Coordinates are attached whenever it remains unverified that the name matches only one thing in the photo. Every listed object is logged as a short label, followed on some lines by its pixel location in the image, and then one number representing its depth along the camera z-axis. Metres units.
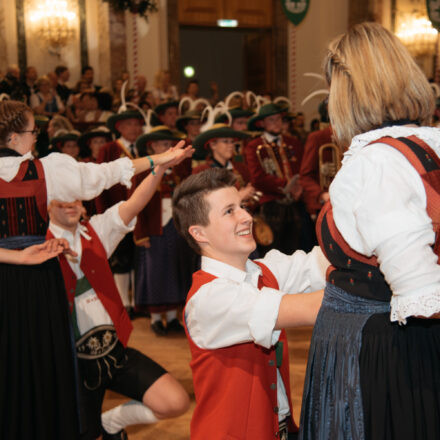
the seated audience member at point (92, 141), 5.86
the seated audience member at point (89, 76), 10.28
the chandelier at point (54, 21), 10.86
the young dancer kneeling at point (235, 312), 1.48
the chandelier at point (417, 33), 12.88
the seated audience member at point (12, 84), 8.61
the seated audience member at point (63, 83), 9.80
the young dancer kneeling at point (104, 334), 2.62
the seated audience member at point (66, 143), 6.02
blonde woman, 1.23
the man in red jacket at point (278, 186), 5.16
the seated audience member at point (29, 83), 9.12
